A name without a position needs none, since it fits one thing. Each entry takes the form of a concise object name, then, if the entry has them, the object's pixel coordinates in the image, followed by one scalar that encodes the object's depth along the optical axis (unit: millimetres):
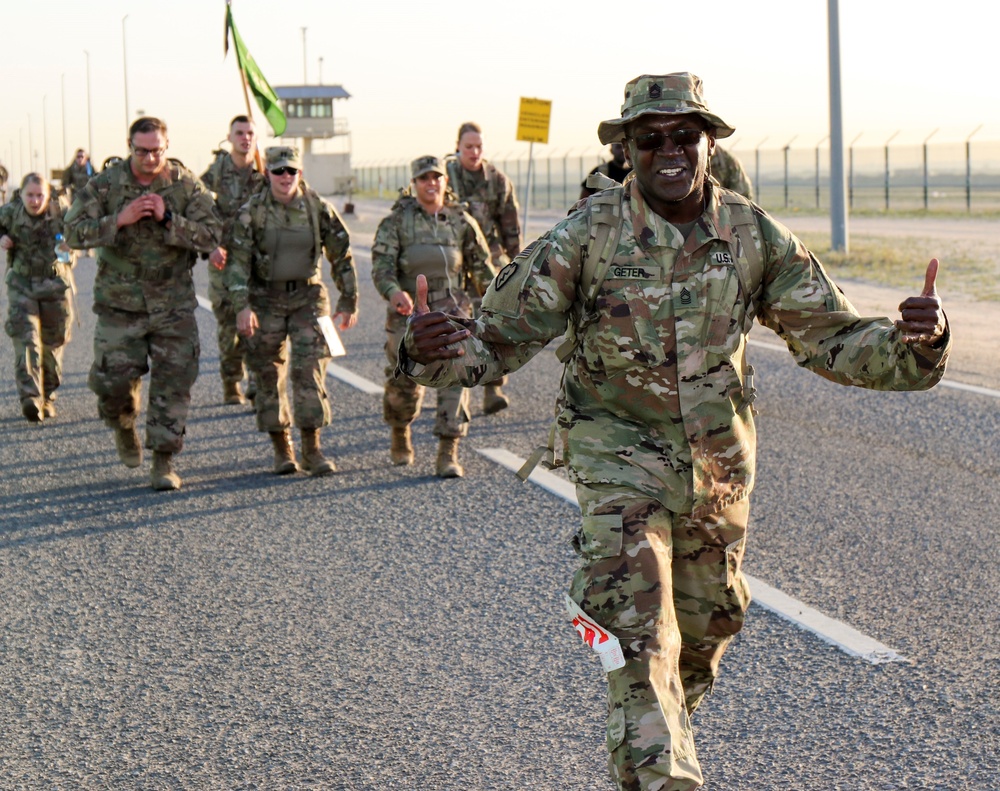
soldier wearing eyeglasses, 8922
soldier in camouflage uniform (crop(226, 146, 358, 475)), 9188
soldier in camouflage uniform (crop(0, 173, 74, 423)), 11867
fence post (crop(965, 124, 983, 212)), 40812
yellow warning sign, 19391
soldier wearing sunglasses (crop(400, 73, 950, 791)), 4062
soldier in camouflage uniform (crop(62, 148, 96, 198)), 25250
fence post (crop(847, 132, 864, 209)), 43219
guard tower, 97812
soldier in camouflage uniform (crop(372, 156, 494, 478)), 9367
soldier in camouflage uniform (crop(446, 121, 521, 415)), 11711
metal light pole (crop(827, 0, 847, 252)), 23156
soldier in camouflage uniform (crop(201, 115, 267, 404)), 11734
